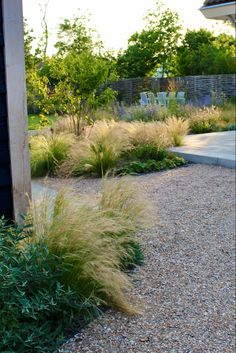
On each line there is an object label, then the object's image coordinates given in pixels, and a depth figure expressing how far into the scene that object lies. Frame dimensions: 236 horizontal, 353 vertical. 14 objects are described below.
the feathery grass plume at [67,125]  11.76
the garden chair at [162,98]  19.79
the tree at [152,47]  30.61
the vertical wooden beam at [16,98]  3.64
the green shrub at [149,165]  8.83
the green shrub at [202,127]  14.48
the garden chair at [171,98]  16.83
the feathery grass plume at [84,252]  3.45
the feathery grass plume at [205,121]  14.51
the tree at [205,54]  26.66
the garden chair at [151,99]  17.93
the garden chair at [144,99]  21.08
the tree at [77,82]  11.75
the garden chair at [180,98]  18.81
